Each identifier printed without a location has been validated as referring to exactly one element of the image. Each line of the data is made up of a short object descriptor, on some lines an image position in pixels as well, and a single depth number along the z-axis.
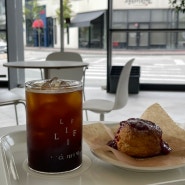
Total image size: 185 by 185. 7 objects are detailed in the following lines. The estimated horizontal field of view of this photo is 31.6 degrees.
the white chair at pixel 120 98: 2.61
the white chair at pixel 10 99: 2.83
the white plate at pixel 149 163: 0.60
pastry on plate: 0.63
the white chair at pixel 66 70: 3.53
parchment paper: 0.62
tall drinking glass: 0.59
